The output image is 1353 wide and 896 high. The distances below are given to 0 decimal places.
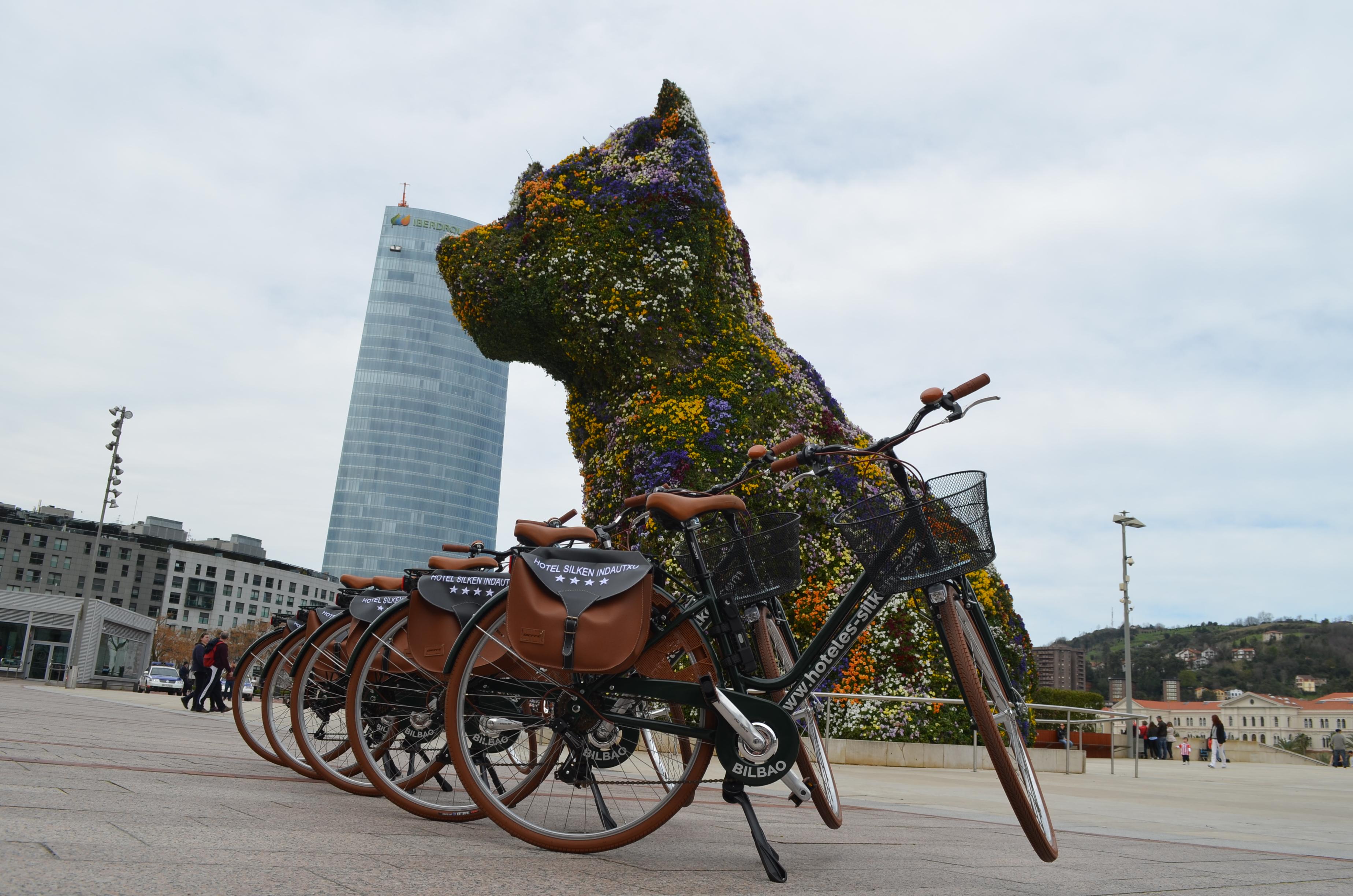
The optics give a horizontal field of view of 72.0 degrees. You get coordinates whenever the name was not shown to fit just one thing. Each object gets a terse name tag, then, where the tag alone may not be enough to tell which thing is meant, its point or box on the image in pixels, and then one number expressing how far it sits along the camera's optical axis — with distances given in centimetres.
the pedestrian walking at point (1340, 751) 2727
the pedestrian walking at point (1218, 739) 1970
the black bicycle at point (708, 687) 309
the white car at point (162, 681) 3556
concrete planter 1062
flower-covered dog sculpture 1080
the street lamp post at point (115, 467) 2955
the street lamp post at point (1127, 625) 2781
